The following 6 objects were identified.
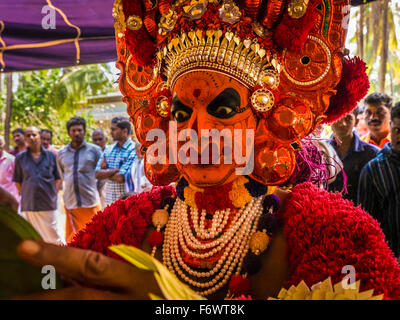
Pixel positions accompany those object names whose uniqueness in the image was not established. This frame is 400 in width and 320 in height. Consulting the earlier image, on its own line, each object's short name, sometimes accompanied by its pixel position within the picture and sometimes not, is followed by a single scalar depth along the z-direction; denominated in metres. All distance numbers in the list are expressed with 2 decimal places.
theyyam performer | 1.45
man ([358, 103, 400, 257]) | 2.82
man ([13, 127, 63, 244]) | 5.83
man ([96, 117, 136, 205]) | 5.01
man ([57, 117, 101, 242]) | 5.48
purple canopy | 2.21
